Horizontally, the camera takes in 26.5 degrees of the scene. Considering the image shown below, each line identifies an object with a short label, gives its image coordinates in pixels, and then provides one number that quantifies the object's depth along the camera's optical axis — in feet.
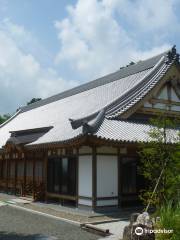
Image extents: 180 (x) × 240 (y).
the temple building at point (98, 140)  51.90
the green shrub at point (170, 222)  26.45
